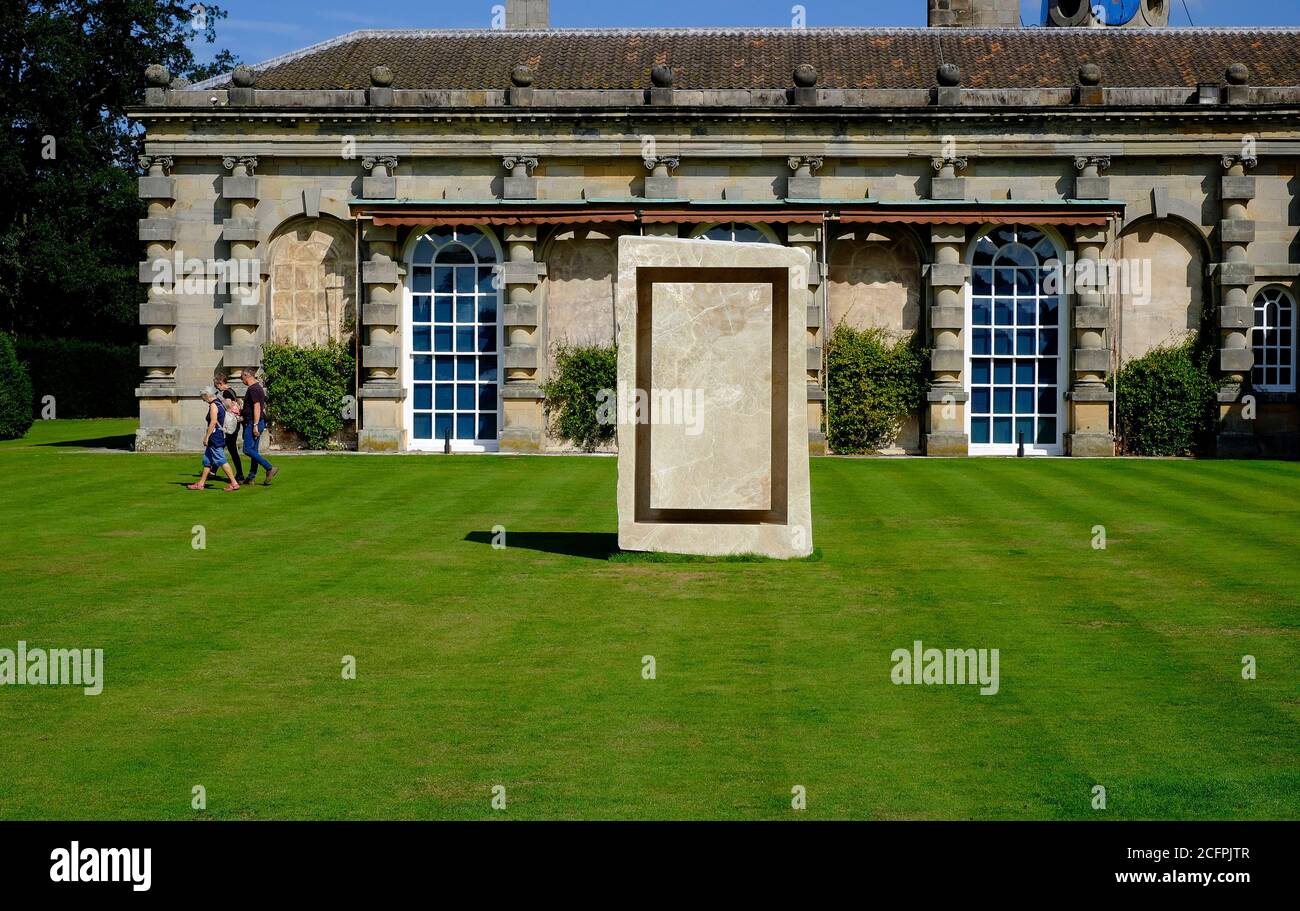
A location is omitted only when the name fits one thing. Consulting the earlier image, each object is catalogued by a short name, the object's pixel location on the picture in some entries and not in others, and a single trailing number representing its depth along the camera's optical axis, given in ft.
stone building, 112.47
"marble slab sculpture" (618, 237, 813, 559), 55.77
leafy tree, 169.58
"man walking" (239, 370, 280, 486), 83.51
